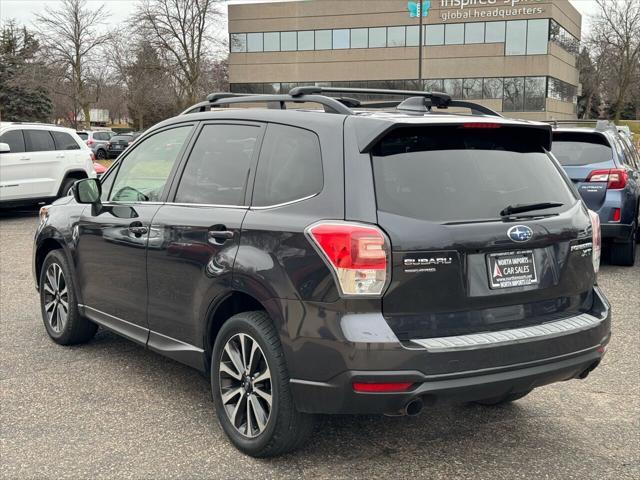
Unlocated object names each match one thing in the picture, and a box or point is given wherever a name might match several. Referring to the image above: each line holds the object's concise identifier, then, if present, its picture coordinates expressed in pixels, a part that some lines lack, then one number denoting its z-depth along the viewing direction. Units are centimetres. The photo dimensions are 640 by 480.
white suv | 1352
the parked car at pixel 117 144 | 3697
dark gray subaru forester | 307
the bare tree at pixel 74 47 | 4453
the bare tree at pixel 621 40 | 5806
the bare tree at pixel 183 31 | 4419
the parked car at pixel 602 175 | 849
